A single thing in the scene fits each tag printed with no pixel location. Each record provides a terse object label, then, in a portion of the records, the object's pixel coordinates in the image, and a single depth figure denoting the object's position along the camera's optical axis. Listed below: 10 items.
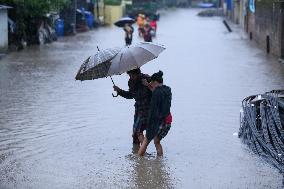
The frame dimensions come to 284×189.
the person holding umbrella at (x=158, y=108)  9.51
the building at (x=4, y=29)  26.83
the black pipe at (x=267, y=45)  27.64
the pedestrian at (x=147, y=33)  33.09
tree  29.66
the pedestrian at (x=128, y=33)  30.78
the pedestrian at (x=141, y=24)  36.94
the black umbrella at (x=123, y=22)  31.30
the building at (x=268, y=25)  24.56
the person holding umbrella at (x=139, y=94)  10.01
